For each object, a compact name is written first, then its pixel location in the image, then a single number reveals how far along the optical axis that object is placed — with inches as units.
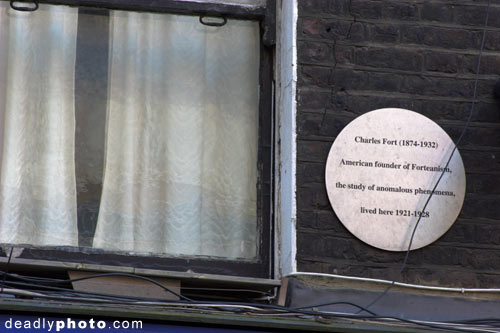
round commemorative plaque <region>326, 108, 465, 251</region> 413.4
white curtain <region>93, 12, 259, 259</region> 425.1
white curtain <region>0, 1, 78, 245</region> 418.3
